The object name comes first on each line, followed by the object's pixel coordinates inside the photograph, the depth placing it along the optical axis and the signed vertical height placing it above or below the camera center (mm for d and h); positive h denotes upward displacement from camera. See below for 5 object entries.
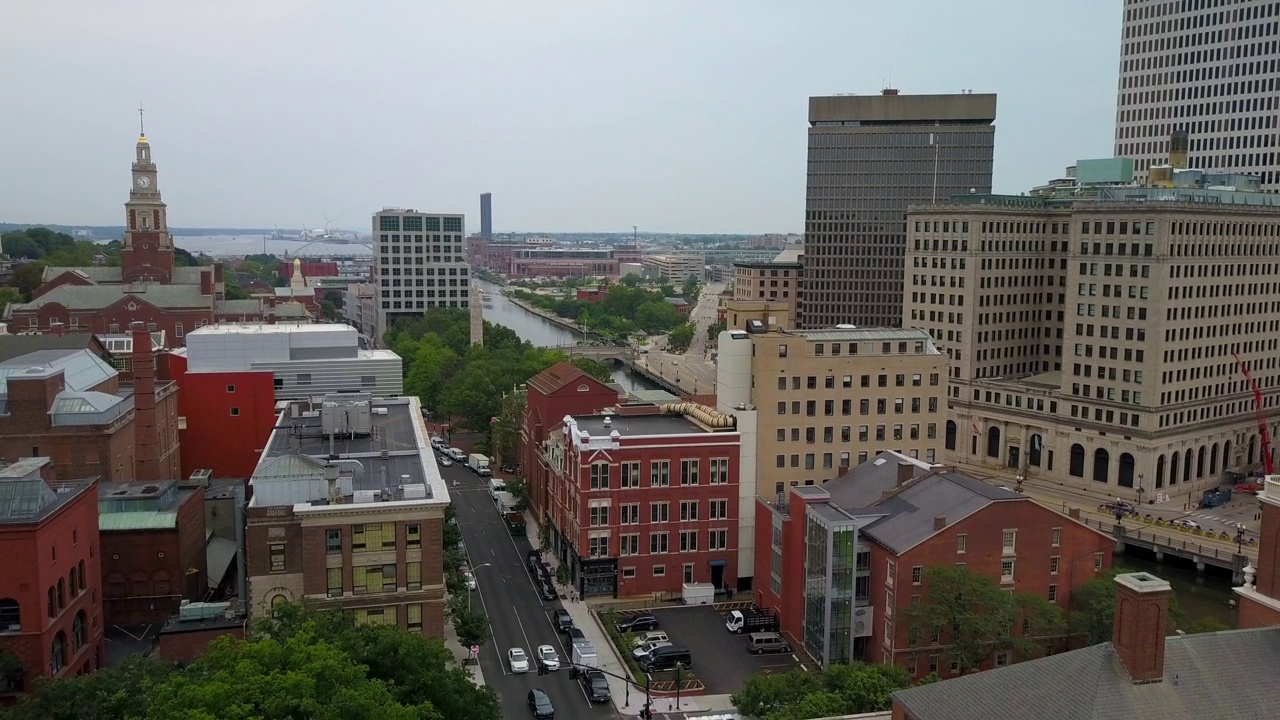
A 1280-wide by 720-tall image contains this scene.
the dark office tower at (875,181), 167375 +12594
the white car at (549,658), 61344 -23995
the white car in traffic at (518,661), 61281 -24124
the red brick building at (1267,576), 42000 -12914
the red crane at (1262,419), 106038 -17554
